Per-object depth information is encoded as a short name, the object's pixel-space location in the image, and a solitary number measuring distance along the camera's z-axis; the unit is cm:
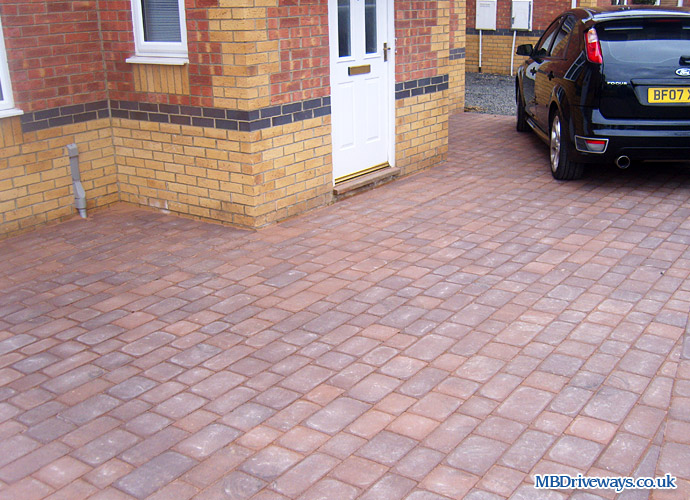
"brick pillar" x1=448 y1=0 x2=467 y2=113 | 1173
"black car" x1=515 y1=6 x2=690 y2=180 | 691
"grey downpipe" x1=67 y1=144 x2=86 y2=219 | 683
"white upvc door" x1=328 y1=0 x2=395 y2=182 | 716
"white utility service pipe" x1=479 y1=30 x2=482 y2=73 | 1814
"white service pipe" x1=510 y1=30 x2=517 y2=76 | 1761
